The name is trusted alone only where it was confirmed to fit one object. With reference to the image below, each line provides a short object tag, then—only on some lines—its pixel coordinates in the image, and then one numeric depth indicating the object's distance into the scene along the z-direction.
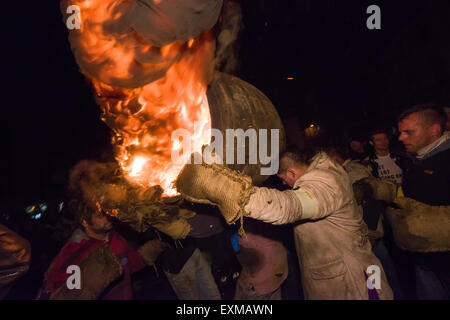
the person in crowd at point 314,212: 1.61
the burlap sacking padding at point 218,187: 1.58
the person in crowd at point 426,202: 2.47
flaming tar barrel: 2.00
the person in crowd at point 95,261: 2.36
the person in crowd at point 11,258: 2.30
